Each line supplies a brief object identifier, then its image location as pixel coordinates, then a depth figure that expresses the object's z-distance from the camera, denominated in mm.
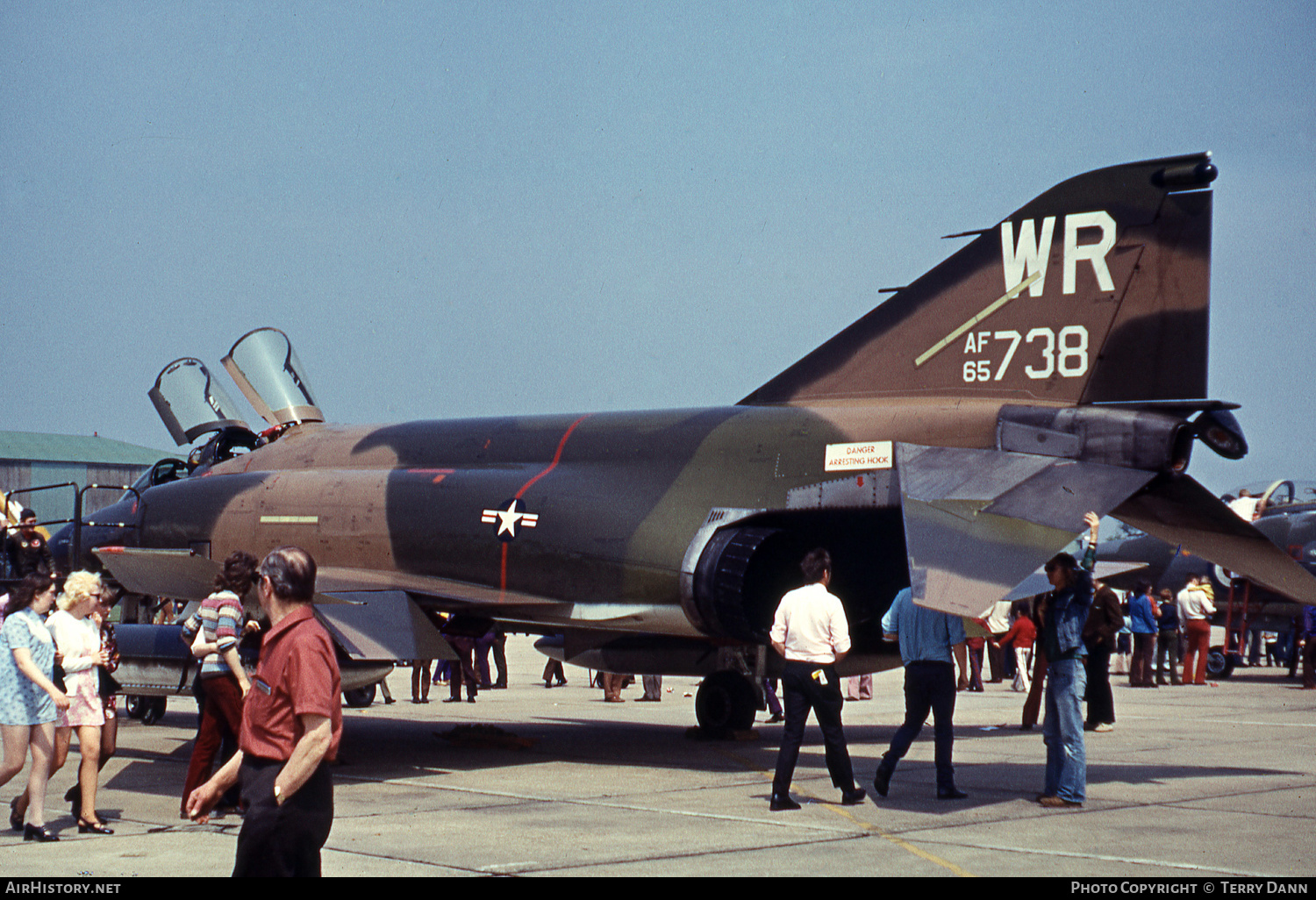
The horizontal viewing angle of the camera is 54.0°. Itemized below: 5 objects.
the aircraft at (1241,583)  24219
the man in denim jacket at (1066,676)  9055
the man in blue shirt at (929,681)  9516
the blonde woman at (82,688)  8203
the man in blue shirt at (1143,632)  21266
